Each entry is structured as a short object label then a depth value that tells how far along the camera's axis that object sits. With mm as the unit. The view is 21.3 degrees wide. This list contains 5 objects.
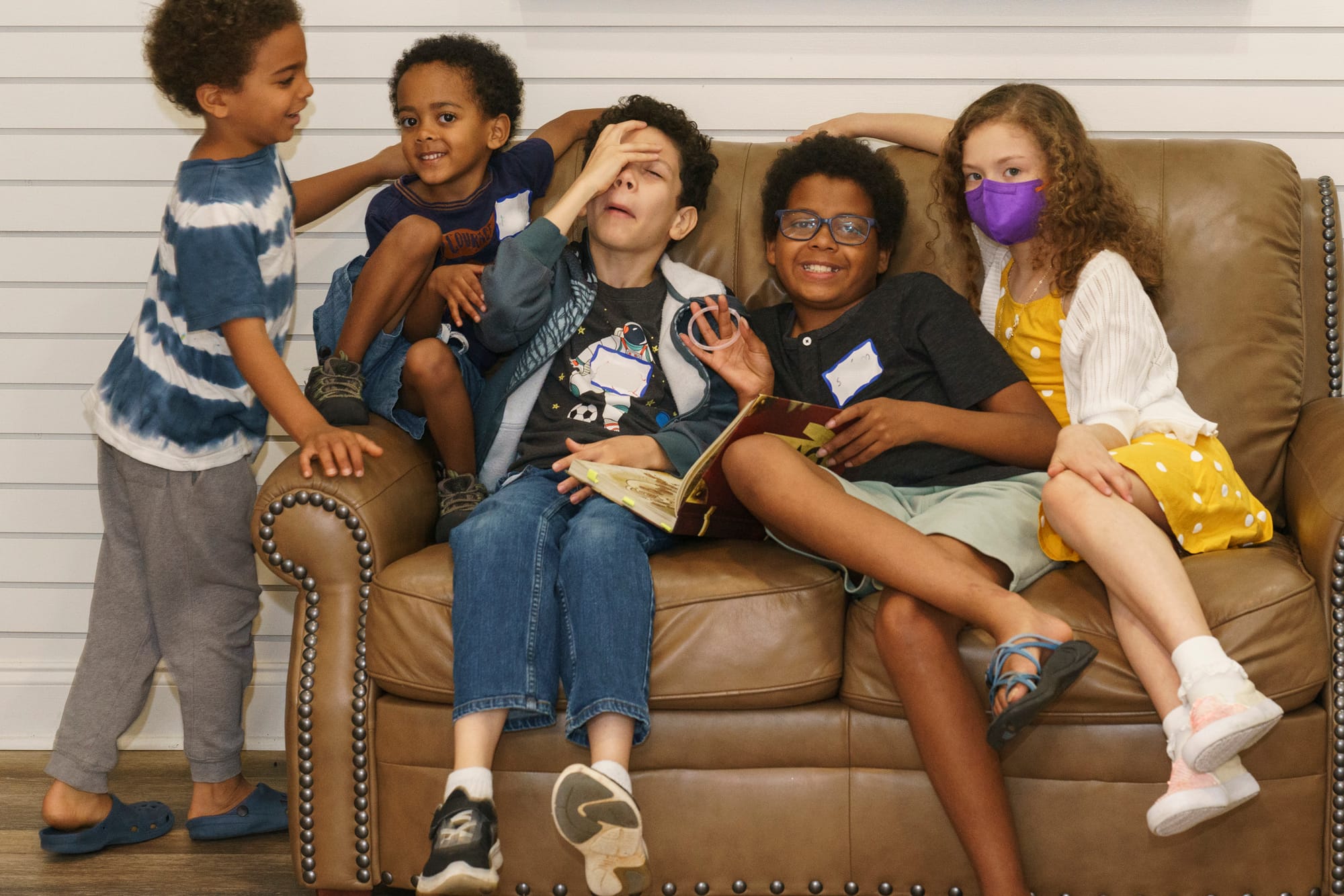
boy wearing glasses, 4679
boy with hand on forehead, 4665
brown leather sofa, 4720
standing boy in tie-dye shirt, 4965
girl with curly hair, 4613
